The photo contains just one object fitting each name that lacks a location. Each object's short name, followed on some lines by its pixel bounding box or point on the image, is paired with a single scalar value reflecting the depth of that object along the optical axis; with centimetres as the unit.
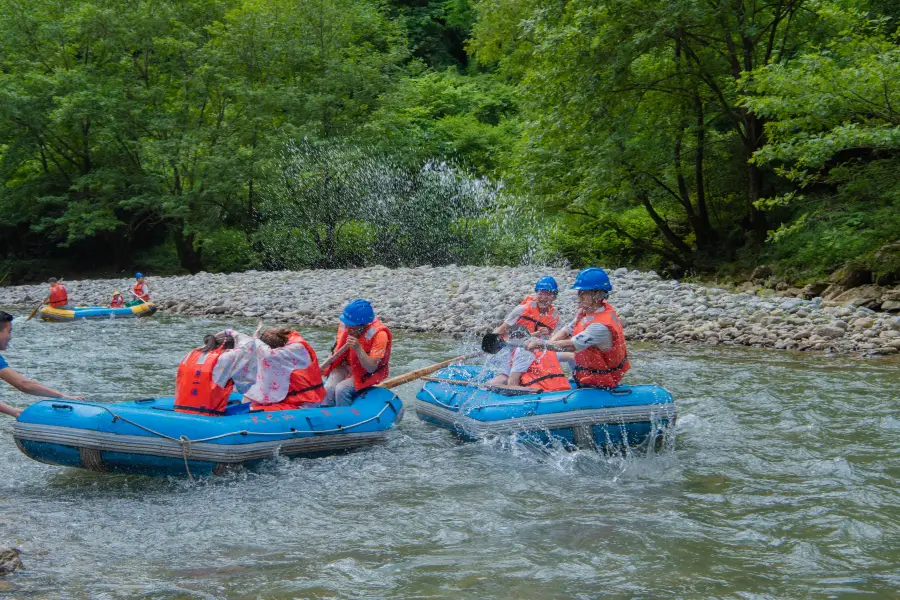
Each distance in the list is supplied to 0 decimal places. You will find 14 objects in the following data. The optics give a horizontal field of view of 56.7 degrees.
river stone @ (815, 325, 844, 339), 1192
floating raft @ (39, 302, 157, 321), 1770
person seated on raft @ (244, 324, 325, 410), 734
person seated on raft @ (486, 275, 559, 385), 845
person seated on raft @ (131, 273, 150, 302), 1925
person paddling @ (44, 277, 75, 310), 1761
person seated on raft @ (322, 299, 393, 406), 772
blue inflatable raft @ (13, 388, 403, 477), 652
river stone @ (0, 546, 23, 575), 465
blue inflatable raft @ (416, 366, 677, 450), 717
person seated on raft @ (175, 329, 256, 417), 694
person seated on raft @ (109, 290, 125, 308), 1891
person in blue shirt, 623
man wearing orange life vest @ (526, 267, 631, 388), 690
